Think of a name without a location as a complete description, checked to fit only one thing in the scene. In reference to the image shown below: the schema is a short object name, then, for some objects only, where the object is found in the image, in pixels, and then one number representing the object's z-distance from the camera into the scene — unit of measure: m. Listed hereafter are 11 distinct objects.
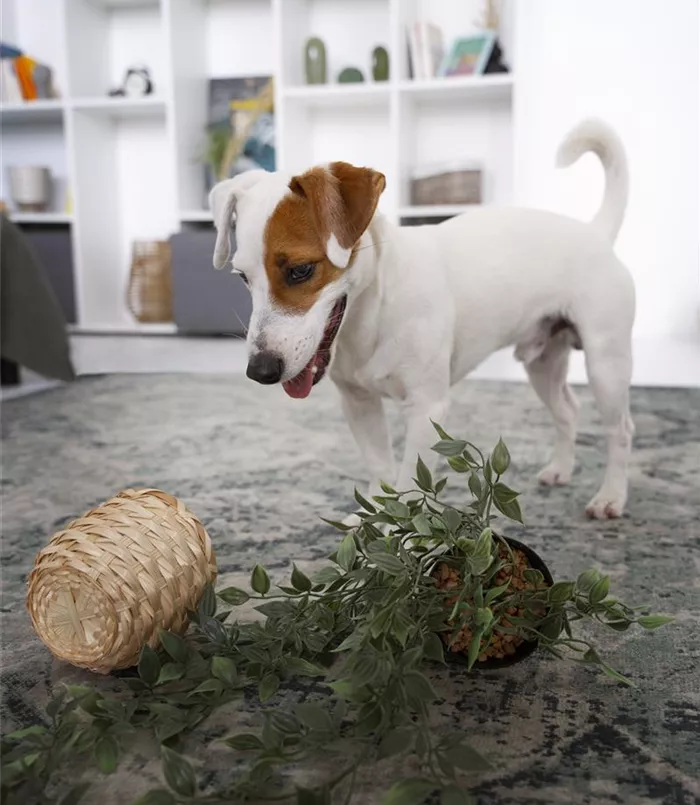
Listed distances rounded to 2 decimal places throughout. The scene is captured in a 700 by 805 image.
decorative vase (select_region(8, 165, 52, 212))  4.25
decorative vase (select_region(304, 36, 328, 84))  3.87
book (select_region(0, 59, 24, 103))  4.15
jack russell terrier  1.06
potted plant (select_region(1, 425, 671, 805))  0.67
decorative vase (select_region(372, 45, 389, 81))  3.84
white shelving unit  3.89
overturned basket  0.86
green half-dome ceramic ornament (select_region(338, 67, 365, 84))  3.87
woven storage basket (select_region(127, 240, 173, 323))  4.20
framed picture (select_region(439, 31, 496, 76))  3.64
